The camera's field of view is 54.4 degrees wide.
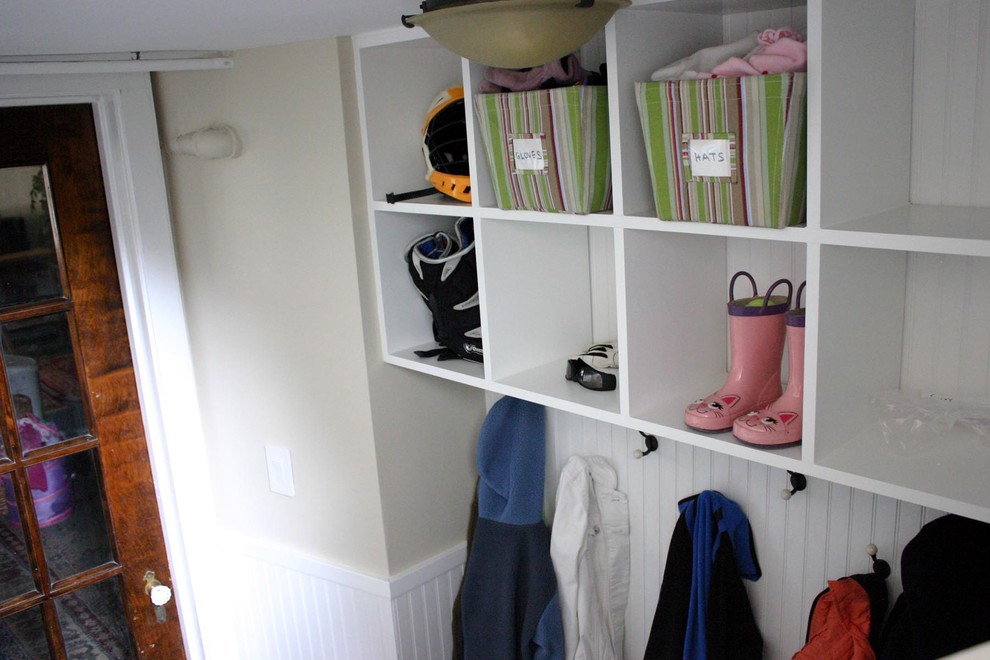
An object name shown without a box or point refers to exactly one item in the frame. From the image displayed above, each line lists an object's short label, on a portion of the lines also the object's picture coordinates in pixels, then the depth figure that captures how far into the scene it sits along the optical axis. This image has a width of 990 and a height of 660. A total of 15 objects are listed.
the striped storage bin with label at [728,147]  1.34
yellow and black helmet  1.95
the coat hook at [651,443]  2.00
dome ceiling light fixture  1.35
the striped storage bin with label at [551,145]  1.62
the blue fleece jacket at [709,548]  1.86
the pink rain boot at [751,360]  1.59
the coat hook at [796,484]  1.73
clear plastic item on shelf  1.46
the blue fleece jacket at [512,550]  2.16
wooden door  2.25
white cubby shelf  1.34
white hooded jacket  2.14
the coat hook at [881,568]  1.64
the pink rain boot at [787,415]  1.48
